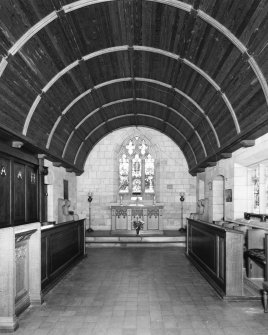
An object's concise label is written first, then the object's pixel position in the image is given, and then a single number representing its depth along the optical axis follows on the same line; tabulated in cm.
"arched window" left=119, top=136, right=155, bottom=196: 1497
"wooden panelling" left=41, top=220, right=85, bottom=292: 628
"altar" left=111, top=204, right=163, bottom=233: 1345
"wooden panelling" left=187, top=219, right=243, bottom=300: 573
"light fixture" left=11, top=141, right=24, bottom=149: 667
